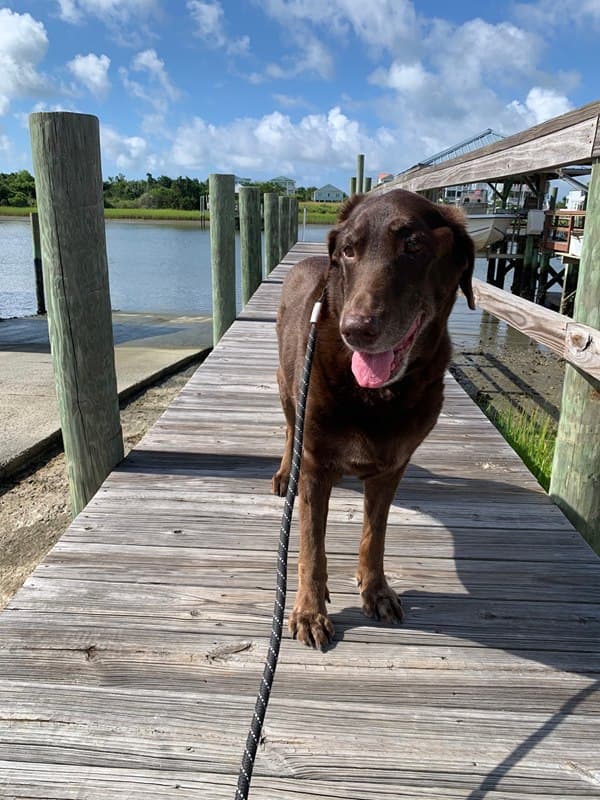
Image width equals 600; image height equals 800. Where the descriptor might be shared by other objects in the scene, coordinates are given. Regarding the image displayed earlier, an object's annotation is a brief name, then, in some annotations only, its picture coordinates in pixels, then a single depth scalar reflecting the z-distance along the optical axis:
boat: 22.58
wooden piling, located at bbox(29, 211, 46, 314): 17.42
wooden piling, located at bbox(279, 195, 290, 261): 15.74
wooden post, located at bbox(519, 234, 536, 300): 22.70
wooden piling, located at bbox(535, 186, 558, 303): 22.38
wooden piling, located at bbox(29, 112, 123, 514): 2.58
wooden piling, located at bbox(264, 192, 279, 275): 12.91
